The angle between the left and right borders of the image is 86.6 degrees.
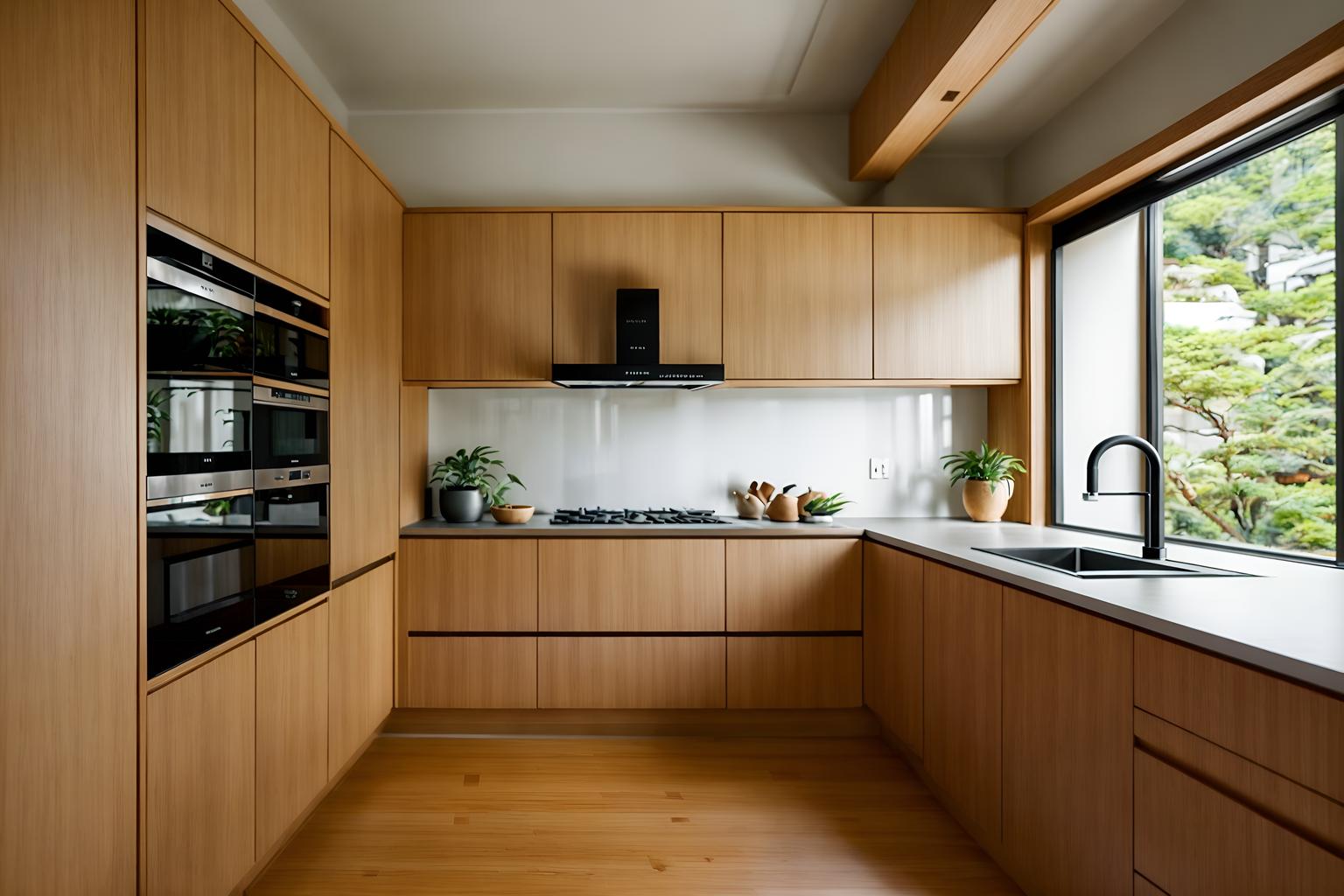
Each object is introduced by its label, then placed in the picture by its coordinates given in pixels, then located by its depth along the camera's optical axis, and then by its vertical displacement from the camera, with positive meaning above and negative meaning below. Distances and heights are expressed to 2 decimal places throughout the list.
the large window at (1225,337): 2.07 +0.38
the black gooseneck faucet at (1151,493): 1.98 -0.13
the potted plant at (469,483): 3.13 -0.17
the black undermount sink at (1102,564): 1.80 -0.34
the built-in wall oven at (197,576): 1.42 -0.28
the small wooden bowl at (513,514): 3.10 -0.29
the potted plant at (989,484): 3.18 -0.17
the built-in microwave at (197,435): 1.41 +0.03
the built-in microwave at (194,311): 1.41 +0.30
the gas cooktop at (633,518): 3.11 -0.31
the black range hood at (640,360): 2.95 +0.36
